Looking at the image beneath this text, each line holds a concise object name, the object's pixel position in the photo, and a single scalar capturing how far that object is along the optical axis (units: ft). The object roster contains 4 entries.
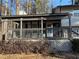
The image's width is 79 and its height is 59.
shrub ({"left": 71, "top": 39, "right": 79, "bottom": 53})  17.11
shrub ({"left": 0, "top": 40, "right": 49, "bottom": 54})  16.80
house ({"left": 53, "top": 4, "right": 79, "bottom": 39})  21.03
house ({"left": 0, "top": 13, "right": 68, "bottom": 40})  19.79
